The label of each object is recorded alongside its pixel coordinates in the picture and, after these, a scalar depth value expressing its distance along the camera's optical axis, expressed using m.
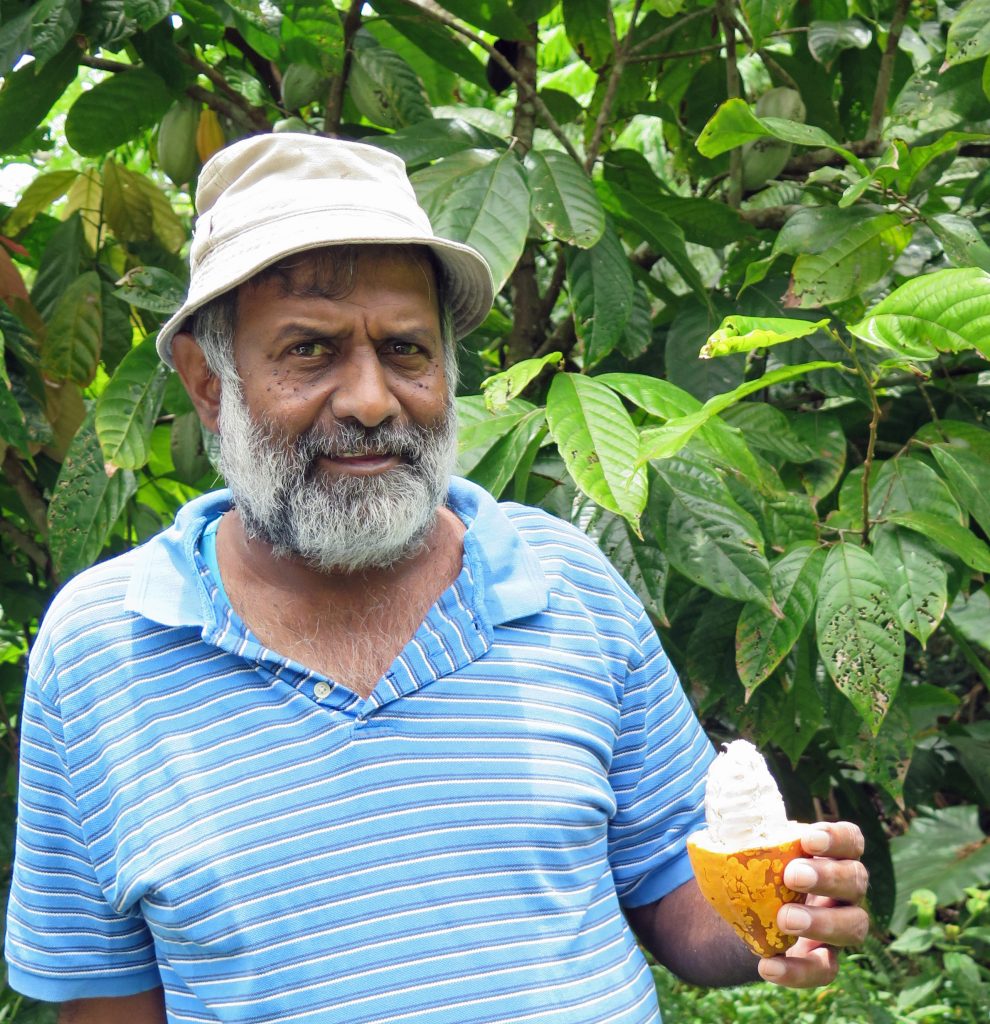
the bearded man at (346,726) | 1.21
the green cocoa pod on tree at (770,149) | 2.06
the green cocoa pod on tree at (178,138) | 2.12
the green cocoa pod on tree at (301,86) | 2.03
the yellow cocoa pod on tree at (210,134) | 2.20
